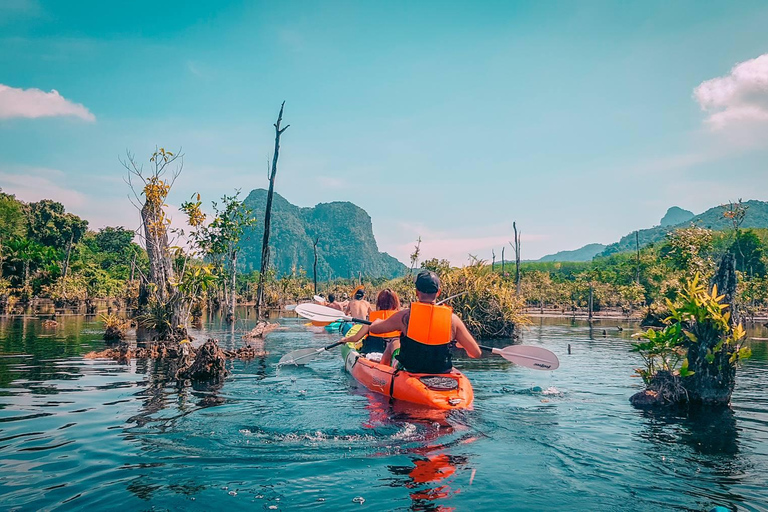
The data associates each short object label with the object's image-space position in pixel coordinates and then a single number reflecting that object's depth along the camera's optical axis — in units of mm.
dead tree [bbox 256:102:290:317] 22062
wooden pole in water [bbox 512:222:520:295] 43738
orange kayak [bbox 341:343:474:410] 6901
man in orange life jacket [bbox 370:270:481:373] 6965
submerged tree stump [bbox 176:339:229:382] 9781
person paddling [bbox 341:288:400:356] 10508
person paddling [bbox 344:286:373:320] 15453
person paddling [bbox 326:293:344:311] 19289
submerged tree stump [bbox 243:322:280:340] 17711
